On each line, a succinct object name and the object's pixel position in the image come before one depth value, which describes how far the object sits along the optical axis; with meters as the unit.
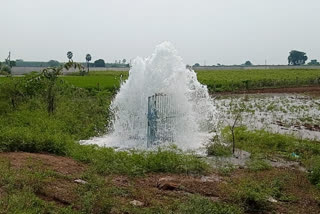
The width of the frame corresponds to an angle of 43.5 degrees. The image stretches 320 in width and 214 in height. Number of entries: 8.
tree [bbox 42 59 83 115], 15.43
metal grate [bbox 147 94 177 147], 10.94
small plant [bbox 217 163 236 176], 8.61
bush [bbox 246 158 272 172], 9.01
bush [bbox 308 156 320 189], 8.05
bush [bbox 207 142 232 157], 10.31
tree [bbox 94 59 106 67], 99.83
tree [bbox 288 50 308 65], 103.75
